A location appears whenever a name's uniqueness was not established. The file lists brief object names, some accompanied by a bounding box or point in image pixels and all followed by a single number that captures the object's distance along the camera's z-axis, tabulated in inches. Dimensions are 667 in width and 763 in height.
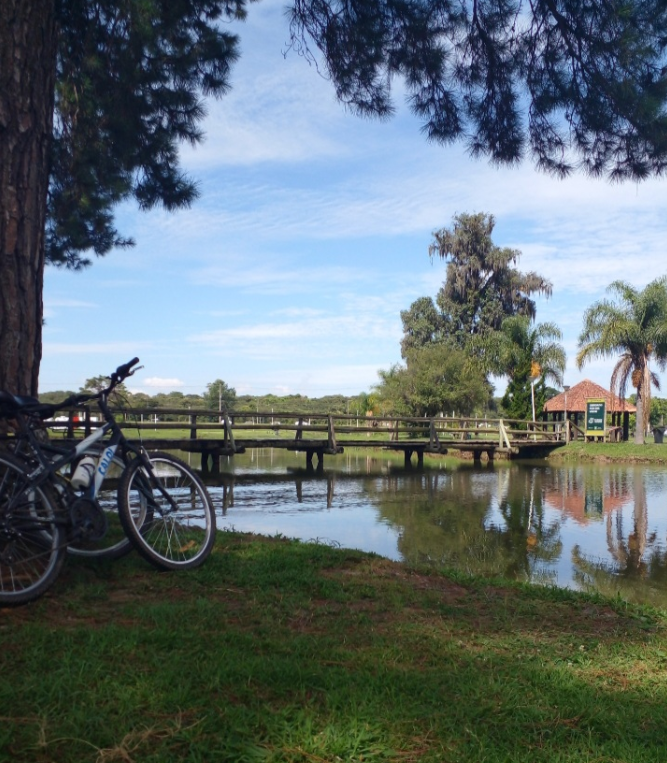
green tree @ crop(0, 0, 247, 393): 173.8
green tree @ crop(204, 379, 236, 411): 2069.9
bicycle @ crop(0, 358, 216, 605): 137.6
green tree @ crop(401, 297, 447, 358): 2052.2
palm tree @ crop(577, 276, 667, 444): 1310.3
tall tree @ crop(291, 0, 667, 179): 283.0
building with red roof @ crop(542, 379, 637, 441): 1660.9
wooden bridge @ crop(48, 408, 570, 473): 766.5
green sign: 1357.0
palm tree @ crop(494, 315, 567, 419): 1486.2
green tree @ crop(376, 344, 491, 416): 1529.3
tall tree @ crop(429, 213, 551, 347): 1987.0
